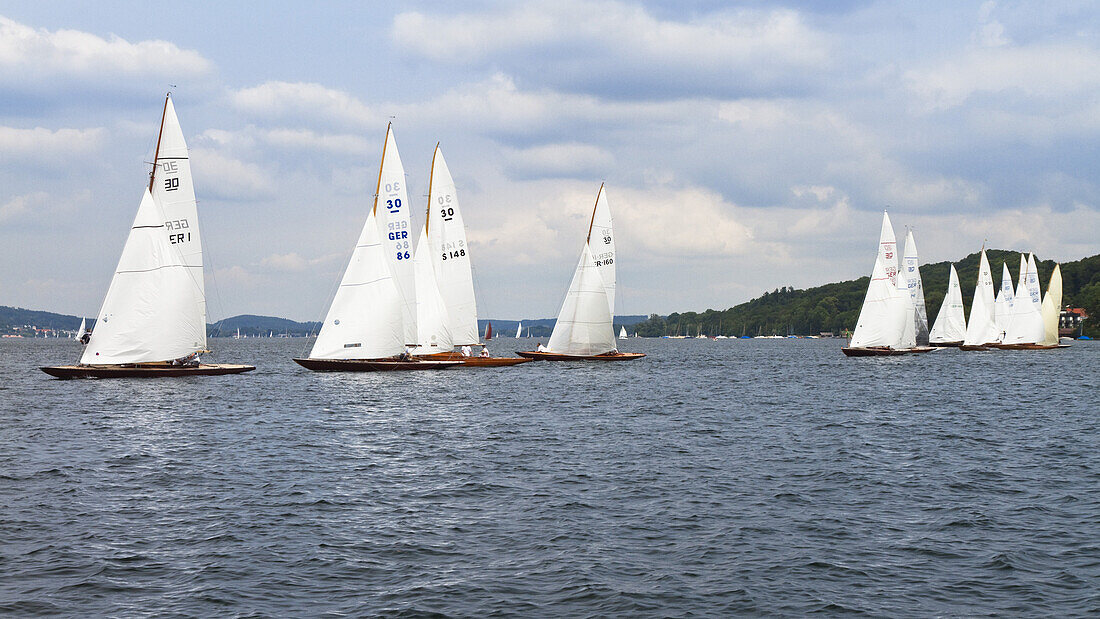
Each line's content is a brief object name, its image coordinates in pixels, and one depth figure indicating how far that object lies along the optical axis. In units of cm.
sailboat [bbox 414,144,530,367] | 6562
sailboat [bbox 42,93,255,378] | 5172
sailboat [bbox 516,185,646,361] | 7669
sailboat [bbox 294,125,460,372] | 5712
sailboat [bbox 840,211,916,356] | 9325
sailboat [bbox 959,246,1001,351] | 12694
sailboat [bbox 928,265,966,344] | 13700
